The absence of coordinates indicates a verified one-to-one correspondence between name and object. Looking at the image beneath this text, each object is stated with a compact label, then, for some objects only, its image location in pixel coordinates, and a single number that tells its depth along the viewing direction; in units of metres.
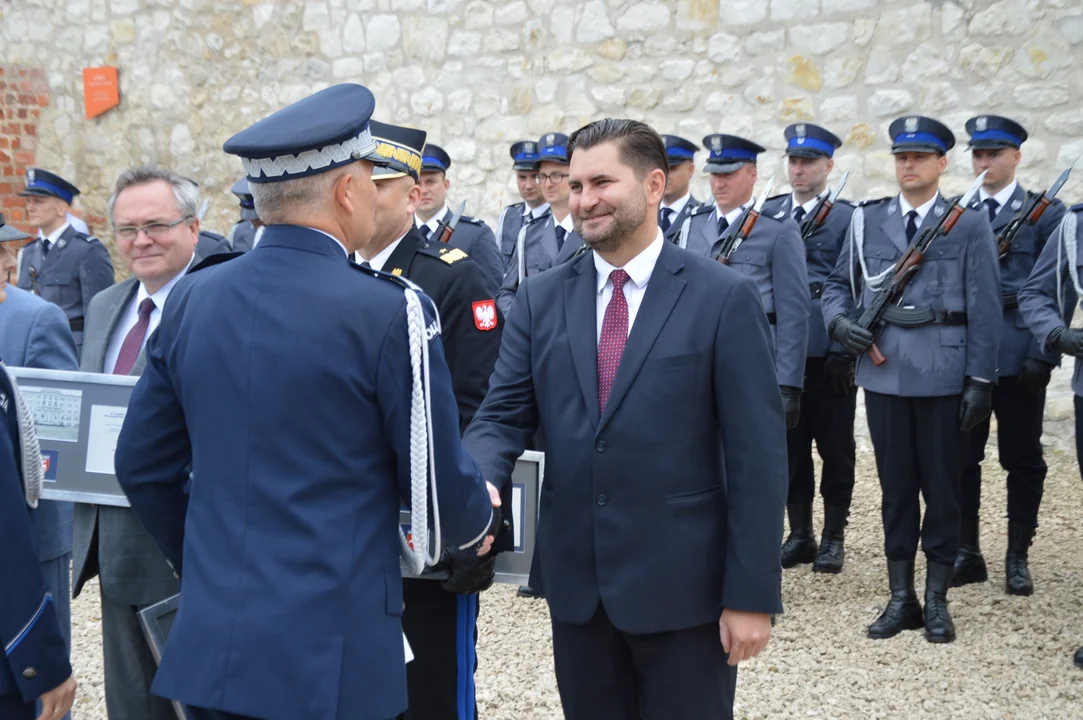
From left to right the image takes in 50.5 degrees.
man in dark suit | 2.52
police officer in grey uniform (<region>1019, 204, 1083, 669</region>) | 4.54
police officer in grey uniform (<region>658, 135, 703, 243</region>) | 6.61
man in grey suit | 3.08
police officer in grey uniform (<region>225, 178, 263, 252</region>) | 8.37
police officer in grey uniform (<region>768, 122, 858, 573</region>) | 5.89
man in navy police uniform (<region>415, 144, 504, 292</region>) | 7.56
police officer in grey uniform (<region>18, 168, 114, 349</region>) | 8.16
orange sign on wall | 12.07
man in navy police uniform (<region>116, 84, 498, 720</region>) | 1.97
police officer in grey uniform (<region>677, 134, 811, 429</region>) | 5.28
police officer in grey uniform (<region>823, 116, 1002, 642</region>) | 4.72
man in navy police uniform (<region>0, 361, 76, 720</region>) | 2.32
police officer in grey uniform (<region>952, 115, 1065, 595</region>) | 5.38
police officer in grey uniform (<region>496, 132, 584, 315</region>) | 7.02
